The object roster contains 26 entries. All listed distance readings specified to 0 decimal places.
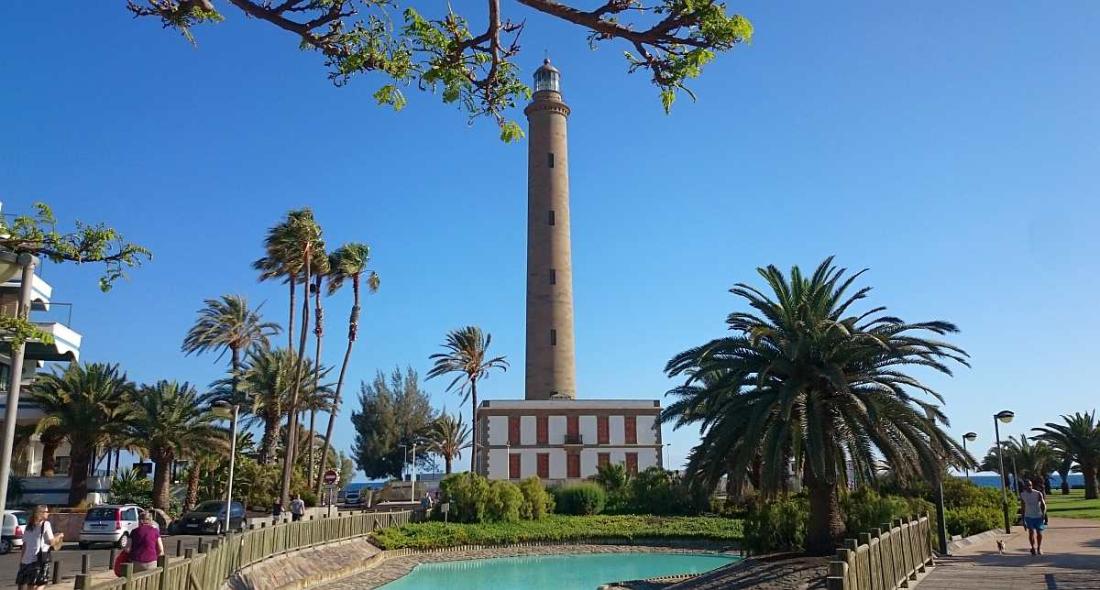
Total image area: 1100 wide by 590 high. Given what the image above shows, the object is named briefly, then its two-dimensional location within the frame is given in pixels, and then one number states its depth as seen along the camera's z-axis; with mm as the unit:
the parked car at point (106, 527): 25984
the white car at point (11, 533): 24156
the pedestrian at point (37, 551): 12266
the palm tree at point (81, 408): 33756
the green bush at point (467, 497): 37969
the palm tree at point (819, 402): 17500
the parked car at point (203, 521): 31438
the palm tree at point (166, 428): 35625
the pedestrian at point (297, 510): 32094
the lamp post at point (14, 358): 9633
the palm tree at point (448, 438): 68438
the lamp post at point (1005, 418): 25122
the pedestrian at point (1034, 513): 16672
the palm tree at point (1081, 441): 49188
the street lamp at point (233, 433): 26706
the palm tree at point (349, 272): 46781
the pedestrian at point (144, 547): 13023
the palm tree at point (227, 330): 51188
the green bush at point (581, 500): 42125
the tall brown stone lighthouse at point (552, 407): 52031
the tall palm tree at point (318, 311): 45469
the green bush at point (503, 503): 38219
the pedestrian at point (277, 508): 36350
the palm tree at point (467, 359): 55125
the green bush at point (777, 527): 20656
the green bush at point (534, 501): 39844
